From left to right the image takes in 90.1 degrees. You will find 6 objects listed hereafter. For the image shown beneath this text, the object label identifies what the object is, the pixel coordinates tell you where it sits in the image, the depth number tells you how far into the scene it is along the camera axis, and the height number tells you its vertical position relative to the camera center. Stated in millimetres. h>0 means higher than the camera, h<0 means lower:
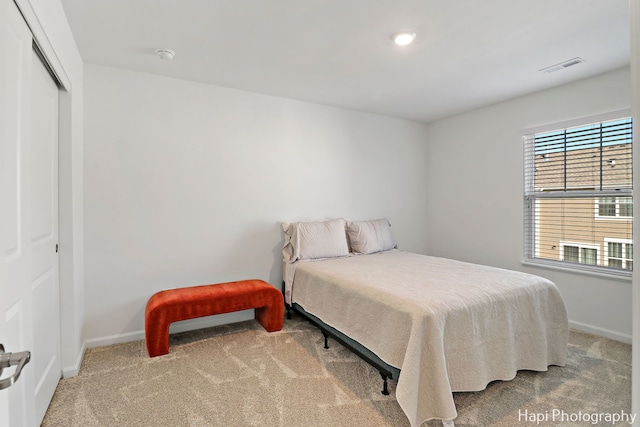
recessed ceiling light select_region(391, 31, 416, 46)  2329 +1283
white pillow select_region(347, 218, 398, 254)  3811 -327
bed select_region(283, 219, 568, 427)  1804 -757
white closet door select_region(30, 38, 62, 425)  1738 -144
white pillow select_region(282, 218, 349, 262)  3441 -342
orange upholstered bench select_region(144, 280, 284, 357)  2607 -838
